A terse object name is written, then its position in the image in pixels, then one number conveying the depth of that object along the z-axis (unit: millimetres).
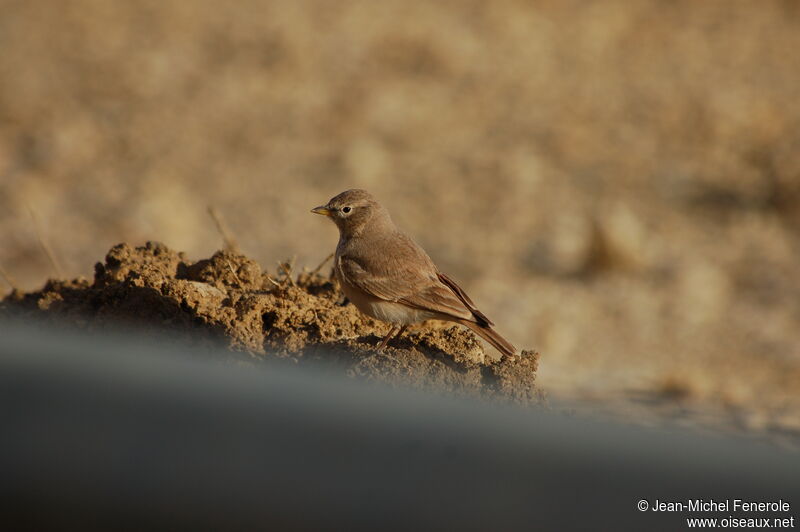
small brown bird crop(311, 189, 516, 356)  8953
